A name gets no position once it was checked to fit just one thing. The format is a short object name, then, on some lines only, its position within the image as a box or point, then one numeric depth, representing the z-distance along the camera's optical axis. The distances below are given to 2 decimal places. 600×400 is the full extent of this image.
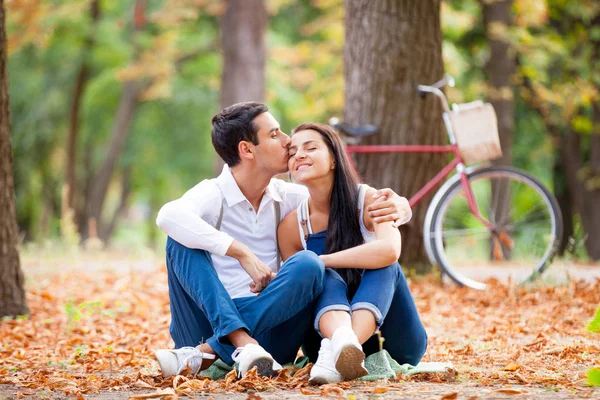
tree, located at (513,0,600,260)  24.28
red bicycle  12.02
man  6.99
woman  6.69
